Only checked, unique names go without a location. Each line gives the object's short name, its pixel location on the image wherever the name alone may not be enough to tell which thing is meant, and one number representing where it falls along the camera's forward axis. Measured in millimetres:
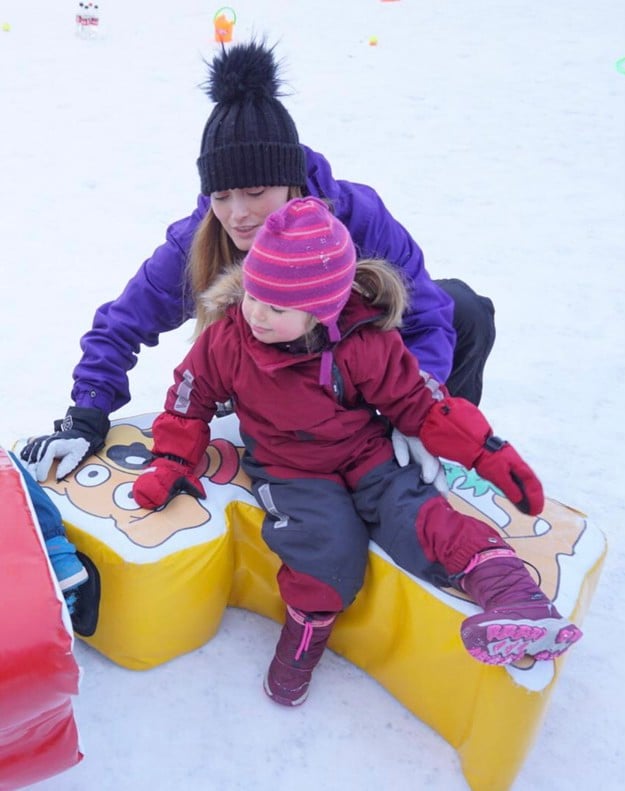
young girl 1383
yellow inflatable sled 1423
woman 1539
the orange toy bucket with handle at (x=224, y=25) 6301
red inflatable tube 1149
